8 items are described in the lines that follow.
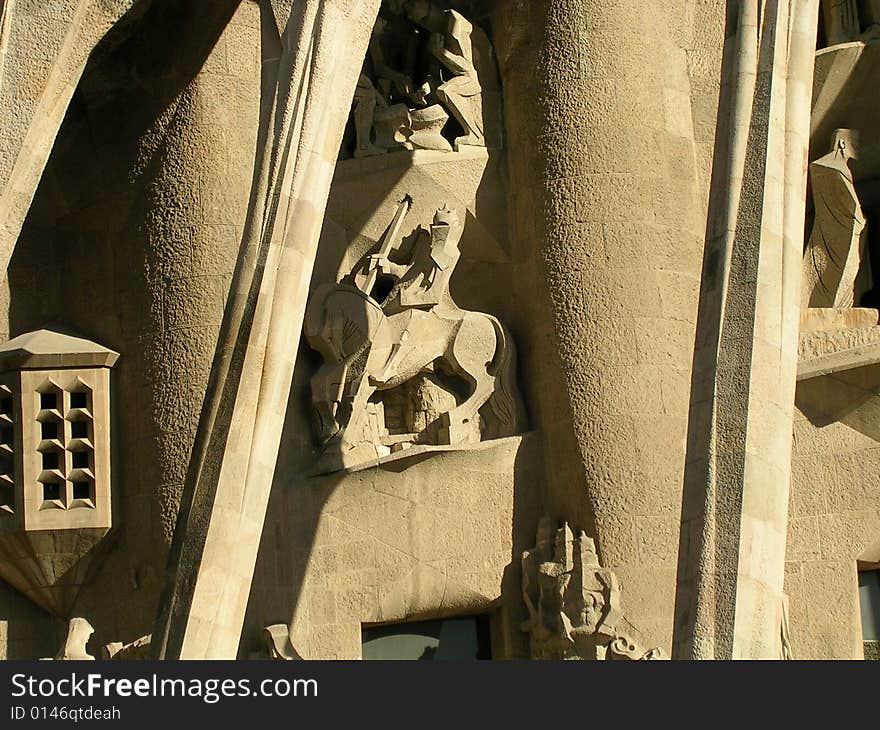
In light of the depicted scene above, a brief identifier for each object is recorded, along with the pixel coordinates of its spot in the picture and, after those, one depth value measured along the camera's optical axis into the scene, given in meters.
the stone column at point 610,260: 19.12
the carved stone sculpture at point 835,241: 20.92
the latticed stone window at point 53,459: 18.71
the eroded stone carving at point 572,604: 18.63
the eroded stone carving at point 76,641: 18.20
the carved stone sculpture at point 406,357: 19.31
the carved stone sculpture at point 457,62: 20.42
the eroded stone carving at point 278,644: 18.34
